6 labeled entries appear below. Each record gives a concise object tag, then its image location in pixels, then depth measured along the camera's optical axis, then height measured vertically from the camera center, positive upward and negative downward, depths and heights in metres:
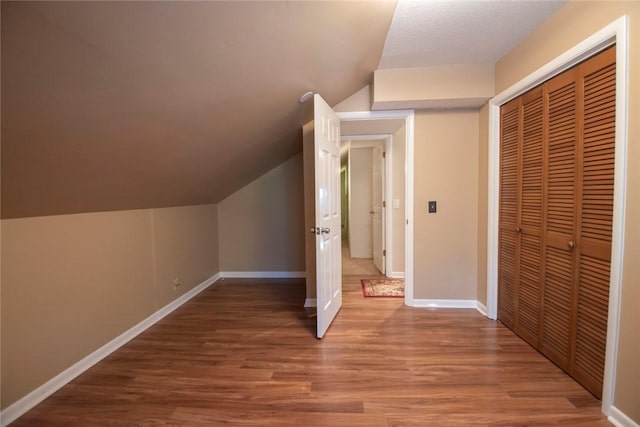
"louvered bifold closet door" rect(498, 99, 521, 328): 2.16 -0.13
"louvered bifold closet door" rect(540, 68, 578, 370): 1.64 -0.14
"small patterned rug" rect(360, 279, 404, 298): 3.13 -1.12
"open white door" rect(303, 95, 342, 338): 2.14 -0.10
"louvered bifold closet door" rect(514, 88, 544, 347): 1.92 -0.19
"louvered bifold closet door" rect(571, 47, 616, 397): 1.40 -0.12
